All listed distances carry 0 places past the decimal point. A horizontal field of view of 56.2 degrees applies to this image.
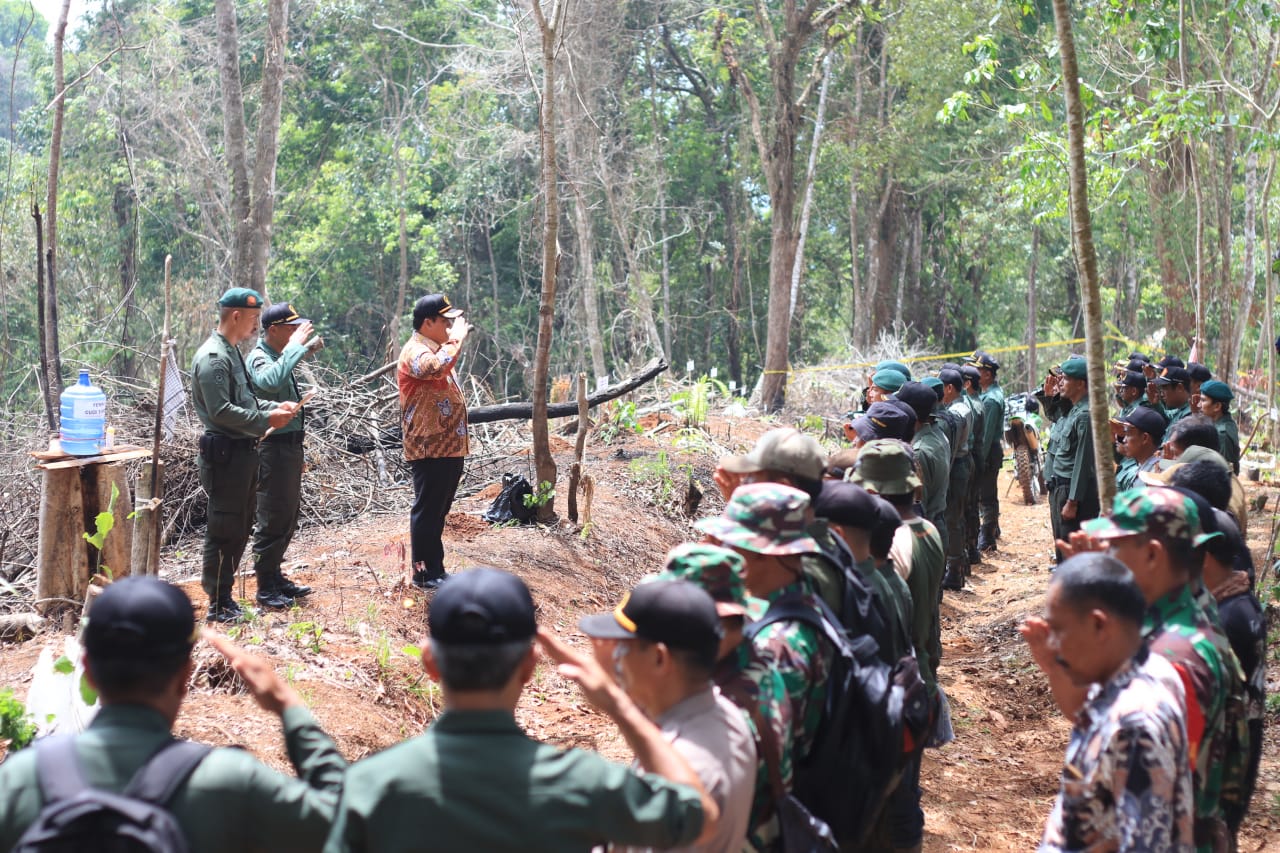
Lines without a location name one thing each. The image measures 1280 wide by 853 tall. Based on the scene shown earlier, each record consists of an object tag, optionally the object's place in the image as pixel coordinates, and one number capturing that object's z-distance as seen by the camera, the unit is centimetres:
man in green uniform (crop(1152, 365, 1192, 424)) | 845
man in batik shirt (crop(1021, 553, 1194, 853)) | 244
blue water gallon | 707
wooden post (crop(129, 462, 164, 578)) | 545
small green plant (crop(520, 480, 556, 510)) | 983
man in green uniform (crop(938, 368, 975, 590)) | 1042
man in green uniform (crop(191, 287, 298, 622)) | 653
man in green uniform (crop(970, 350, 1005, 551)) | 1176
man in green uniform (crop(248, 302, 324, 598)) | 708
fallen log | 1182
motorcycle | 1502
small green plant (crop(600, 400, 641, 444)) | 1434
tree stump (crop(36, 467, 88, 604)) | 695
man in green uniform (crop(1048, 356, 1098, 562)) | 895
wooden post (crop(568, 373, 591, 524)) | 990
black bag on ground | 998
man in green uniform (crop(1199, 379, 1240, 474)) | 792
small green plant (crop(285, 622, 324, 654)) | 638
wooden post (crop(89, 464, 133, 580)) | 713
